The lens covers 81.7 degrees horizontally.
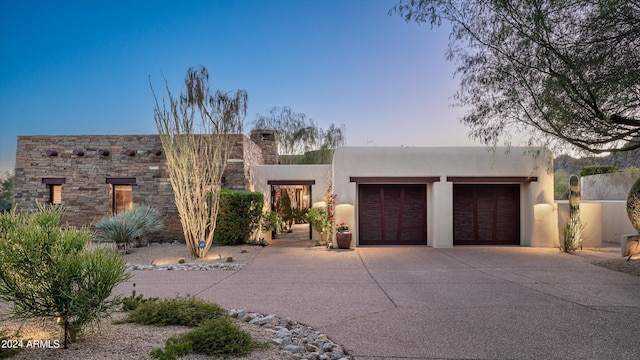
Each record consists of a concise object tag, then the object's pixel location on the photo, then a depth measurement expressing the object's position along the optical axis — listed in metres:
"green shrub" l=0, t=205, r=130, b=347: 3.24
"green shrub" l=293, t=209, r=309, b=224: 17.66
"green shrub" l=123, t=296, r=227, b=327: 4.09
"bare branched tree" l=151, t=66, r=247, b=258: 9.79
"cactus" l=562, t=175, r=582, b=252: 10.98
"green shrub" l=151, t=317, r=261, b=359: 3.22
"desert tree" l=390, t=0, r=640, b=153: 6.39
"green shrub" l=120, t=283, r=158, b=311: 4.56
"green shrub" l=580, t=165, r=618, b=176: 17.56
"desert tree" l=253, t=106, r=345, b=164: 21.39
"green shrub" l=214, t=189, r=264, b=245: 12.01
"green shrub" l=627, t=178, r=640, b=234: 9.65
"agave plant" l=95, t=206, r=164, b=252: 10.98
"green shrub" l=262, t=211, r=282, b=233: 13.04
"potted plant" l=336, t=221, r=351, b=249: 11.64
